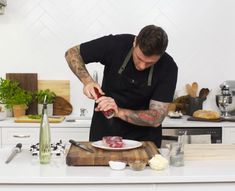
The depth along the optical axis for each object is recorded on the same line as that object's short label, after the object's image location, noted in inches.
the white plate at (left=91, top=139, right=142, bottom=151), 72.7
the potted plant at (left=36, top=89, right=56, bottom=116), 137.8
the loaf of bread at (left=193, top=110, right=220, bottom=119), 131.5
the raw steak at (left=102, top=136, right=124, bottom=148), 73.4
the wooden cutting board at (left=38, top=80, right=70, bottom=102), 143.1
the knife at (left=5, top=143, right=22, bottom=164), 71.9
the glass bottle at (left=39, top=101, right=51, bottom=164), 69.5
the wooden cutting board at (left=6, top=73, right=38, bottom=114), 141.3
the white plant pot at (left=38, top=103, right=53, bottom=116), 138.7
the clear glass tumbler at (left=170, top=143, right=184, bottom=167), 69.1
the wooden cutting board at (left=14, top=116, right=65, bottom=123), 126.1
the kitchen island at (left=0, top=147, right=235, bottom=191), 61.8
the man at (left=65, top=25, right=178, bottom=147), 86.4
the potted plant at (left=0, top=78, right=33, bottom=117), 134.7
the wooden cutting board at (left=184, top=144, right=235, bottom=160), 75.5
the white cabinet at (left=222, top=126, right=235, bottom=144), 127.8
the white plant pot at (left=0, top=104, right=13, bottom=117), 139.4
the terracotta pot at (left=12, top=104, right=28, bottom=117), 135.9
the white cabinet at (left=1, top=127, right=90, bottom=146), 124.4
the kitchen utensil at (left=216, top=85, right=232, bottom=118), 137.6
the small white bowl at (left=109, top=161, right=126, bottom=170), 65.7
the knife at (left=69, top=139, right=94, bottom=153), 72.0
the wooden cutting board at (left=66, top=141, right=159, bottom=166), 68.0
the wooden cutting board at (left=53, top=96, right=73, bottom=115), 142.0
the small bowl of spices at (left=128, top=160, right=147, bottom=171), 65.4
